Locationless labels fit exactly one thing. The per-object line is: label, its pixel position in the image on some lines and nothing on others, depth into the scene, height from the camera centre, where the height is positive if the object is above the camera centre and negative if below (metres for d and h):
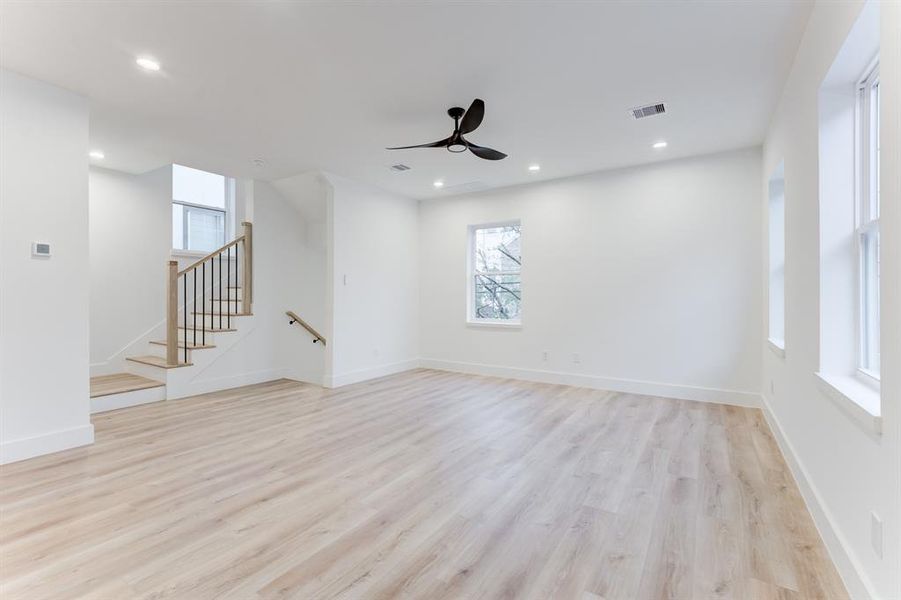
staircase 4.41 -0.41
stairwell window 6.19 +1.46
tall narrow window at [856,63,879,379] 1.92 +0.41
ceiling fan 2.89 +1.31
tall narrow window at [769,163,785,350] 3.64 +0.39
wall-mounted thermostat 2.96 +0.38
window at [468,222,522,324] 5.98 +0.41
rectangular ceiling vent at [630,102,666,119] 3.35 +1.58
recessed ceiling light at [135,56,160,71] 2.69 +1.58
